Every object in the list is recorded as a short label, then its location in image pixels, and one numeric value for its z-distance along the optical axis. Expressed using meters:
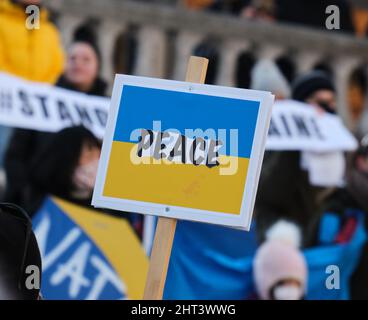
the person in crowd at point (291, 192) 17.05
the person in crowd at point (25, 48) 16.00
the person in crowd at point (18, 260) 8.56
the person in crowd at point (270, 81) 17.33
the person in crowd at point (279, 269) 16.20
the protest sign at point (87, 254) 15.07
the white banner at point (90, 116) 15.77
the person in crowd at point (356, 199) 17.27
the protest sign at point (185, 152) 9.37
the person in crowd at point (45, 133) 15.90
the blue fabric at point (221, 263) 16.12
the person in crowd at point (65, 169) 15.70
